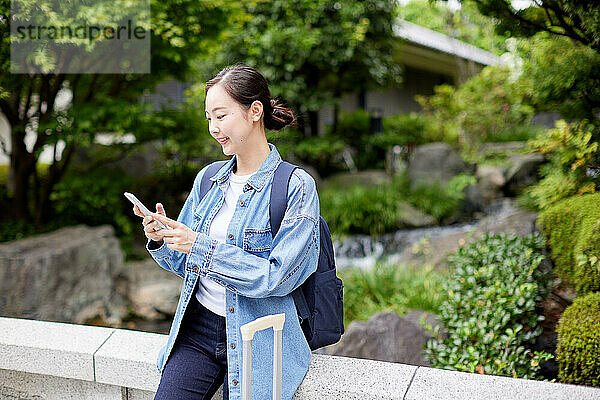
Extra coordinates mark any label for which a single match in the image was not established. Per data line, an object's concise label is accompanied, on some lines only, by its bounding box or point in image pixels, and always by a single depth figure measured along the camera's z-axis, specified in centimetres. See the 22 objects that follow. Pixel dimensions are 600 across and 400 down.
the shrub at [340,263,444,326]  459
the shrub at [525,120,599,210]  350
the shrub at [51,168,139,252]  586
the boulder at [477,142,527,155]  1095
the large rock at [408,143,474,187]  988
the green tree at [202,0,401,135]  986
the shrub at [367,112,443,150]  1195
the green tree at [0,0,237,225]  527
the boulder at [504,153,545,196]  999
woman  177
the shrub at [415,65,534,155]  1111
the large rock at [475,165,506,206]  990
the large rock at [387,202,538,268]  464
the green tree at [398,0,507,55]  1417
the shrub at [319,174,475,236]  858
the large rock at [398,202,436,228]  893
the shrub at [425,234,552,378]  288
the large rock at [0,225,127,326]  463
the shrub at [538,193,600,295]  285
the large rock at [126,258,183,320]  562
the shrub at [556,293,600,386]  227
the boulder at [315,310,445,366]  341
